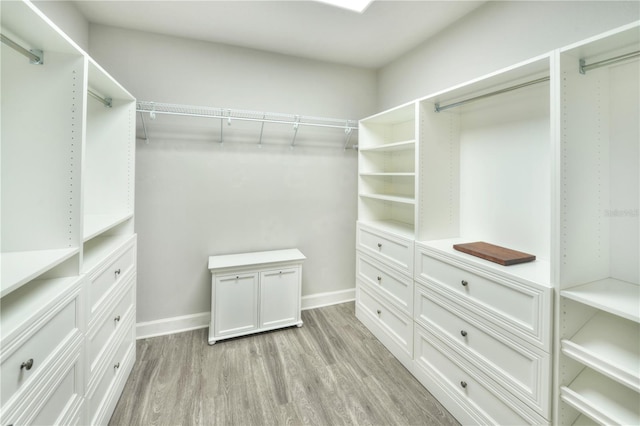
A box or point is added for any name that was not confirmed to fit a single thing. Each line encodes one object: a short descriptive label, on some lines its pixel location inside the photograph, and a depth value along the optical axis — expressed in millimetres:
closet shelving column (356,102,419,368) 2141
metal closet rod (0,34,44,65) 1003
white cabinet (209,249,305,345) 2387
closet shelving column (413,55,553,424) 1318
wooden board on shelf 1486
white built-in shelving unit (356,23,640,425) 1184
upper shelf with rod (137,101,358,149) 2344
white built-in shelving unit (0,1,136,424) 948
